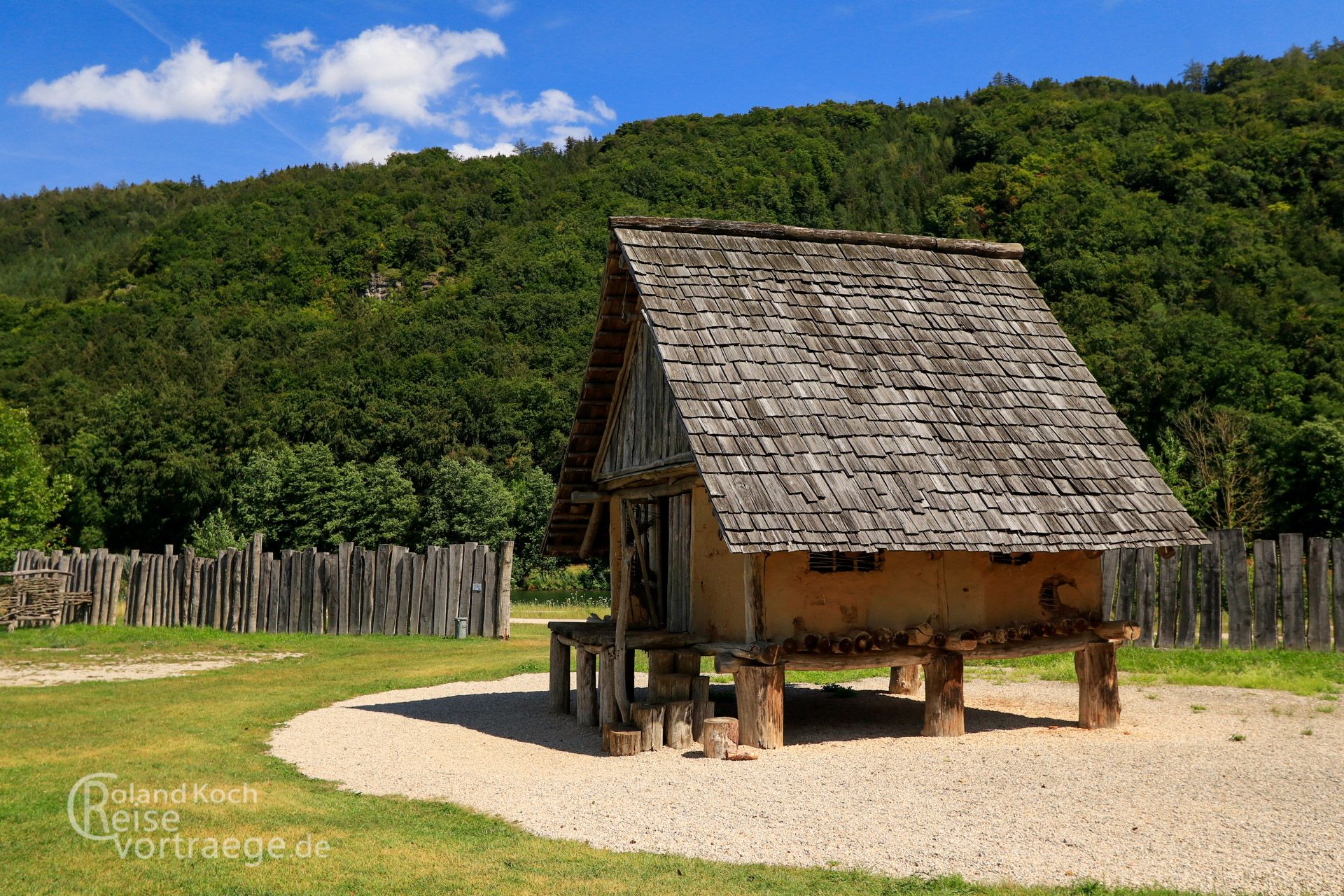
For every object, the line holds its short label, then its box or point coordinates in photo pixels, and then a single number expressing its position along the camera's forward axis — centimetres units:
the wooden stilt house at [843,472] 1090
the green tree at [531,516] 5175
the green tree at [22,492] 4016
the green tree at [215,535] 4238
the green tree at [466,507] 4941
